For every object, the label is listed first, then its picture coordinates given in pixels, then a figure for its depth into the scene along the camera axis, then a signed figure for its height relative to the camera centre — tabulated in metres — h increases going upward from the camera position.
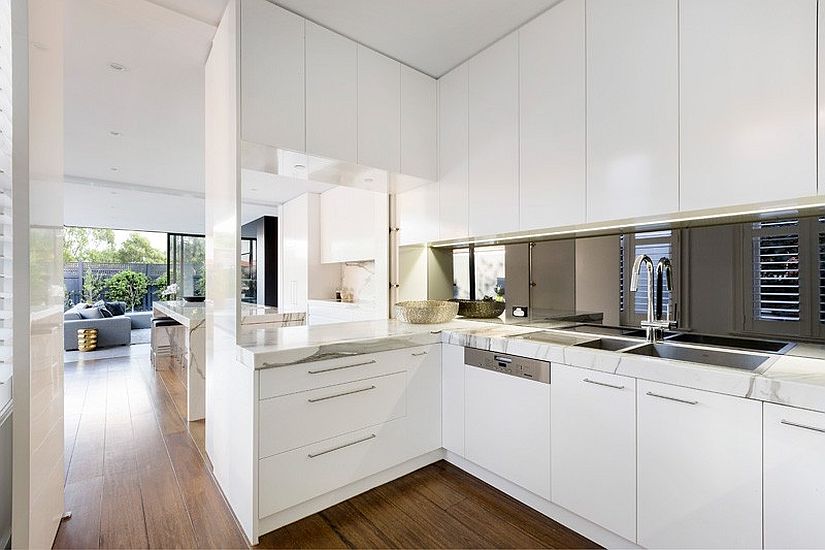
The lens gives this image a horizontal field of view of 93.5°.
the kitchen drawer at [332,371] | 1.73 -0.48
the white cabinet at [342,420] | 1.73 -0.74
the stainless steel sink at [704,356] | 1.54 -0.36
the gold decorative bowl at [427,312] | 2.65 -0.26
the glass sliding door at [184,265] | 9.44 +0.22
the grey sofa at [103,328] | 6.23 -0.91
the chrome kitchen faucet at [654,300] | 1.91 -0.13
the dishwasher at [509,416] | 1.84 -0.73
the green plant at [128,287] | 9.21 -0.30
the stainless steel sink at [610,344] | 1.92 -0.35
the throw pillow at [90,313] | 6.80 -0.68
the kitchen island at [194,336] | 3.31 -0.66
